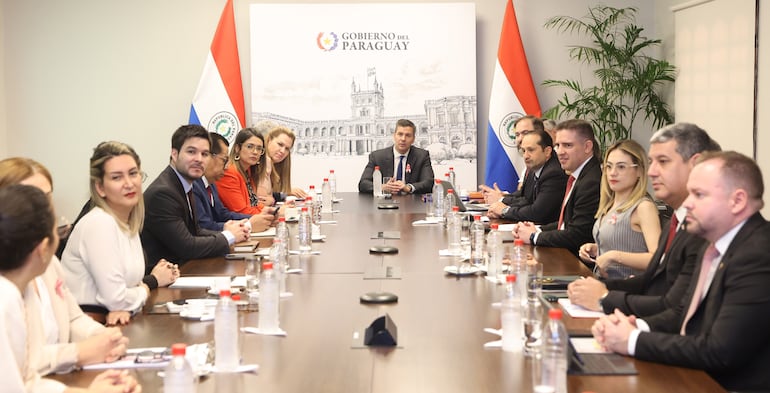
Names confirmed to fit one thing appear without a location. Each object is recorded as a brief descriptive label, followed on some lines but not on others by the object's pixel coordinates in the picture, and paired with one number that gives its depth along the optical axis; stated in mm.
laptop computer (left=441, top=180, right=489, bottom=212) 7102
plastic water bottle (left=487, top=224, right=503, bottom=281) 4094
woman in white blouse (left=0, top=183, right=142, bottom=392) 2312
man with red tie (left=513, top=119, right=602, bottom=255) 5352
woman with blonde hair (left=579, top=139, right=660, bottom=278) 4438
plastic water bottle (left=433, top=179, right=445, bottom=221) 6426
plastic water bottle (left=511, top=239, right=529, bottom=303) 3307
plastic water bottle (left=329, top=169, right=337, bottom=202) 8930
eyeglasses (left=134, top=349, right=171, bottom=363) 2768
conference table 2547
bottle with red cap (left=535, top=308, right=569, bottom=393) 2352
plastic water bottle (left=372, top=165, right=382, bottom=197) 8633
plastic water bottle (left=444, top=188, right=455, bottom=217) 6136
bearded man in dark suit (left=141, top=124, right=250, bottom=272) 4980
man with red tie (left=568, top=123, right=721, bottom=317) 3374
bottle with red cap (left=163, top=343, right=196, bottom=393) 2297
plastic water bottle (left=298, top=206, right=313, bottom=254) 4988
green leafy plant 9023
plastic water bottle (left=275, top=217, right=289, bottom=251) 4429
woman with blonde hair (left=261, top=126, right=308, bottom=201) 7840
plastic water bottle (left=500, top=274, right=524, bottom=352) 2859
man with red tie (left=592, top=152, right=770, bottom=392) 2701
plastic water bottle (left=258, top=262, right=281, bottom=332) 3115
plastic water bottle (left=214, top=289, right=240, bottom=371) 2670
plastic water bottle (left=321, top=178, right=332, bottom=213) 7188
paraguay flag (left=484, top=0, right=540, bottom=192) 9484
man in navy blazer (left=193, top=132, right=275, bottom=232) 6035
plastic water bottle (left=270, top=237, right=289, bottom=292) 3900
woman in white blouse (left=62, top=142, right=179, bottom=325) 3584
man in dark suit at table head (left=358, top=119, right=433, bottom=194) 8844
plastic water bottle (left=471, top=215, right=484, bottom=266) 4398
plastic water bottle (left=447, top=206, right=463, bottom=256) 4824
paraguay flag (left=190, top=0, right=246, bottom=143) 9344
